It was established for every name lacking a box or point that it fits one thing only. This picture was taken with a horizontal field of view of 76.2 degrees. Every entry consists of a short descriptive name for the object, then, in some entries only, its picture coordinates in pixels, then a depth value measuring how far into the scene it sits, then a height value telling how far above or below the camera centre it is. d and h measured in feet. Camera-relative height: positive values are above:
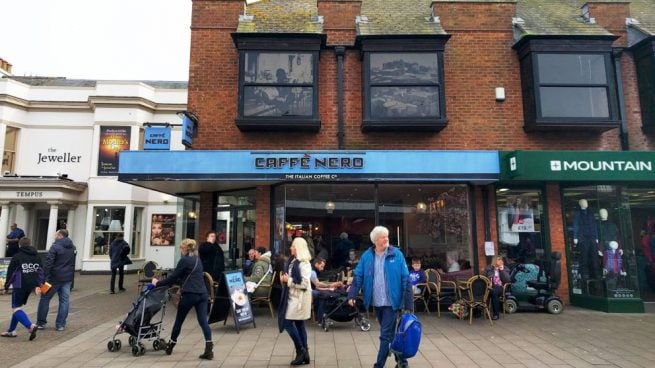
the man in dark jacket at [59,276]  24.76 -2.17
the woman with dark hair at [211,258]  29.40 -1.34
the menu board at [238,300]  24.50 -3.64
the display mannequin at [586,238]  32.14 -0.18
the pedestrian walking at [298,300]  17.92 -2.66
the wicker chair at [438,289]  29.76 -3.79
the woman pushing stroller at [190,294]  18.98 -2.51
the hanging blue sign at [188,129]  30.82 +8.38
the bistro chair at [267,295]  28.60 -3.89
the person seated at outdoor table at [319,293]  25.11 -3.28
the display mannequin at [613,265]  30.91 -2.19
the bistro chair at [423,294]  29.43 -4.06
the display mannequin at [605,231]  31.65 +0.34
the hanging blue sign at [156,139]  30.78 +7.39
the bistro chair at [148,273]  33.37 -2.74
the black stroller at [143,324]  19.65 -3.97
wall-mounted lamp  34.32 +11.63
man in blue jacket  16.19 -1.85
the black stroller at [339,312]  24.89 -4.47
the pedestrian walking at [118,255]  41.47 -1.52
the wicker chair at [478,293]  27.08 -3.68
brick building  32.58 +9.21
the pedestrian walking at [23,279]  22.58 -2.14
